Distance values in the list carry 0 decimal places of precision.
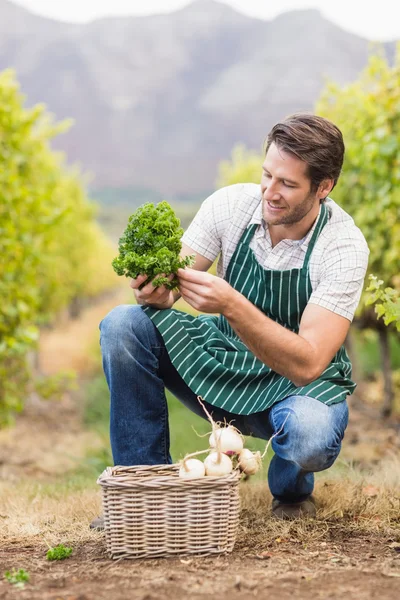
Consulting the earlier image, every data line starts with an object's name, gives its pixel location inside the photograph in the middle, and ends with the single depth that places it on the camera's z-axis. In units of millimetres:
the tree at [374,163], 5152
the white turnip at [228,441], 2680
